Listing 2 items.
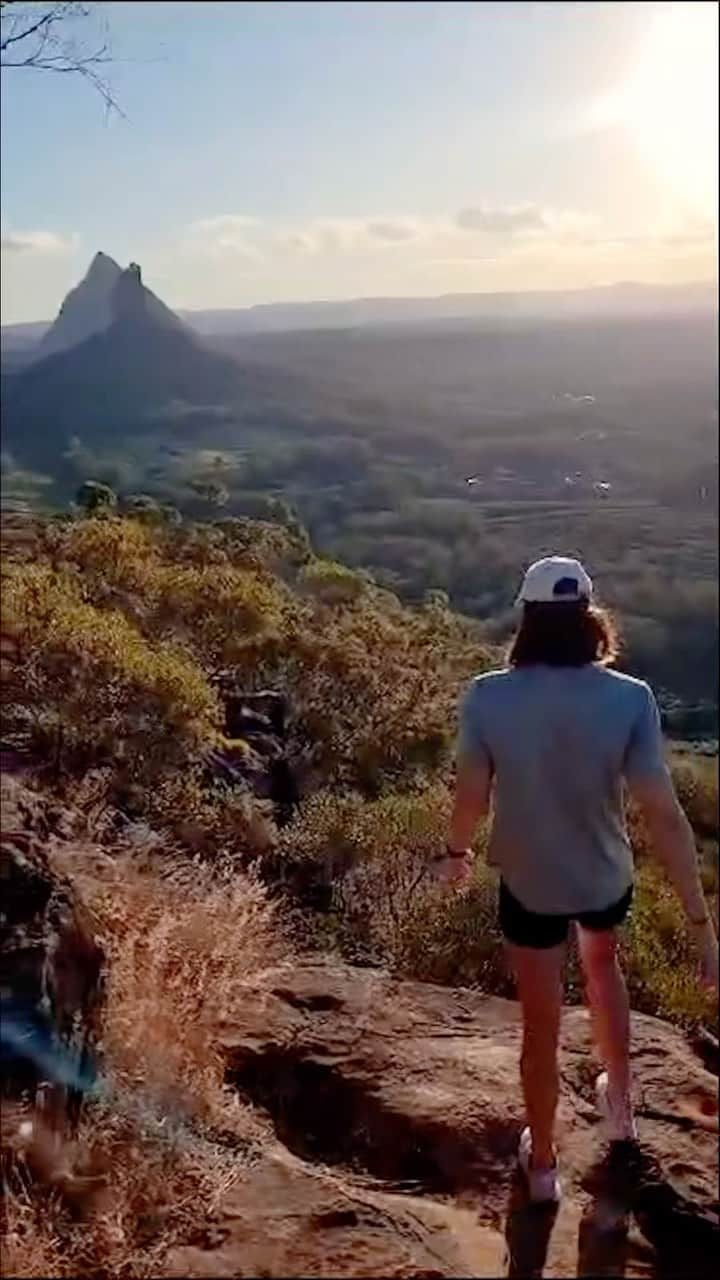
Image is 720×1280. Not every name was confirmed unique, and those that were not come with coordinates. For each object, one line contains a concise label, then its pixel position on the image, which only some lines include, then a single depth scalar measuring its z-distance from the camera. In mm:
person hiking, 2875
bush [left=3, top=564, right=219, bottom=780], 5887
